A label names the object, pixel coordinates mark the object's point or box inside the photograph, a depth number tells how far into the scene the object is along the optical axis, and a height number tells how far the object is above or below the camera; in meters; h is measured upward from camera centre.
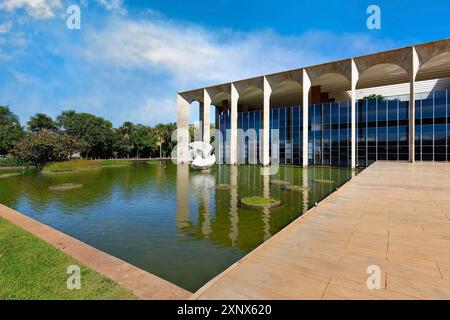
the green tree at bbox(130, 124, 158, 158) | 77.25 +5.65
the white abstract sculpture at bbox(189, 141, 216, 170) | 37.75 +0.90
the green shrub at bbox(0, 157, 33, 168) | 43.66 -0.43
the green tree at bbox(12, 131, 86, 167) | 37.59 +1.82
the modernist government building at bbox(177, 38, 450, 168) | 32.88 +6.77
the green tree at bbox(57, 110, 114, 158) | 67.58 +7.90
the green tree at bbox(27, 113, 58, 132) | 69.69 +10.28
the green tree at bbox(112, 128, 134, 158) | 73.06 +4.04
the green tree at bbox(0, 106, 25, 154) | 59.31 +6.49
